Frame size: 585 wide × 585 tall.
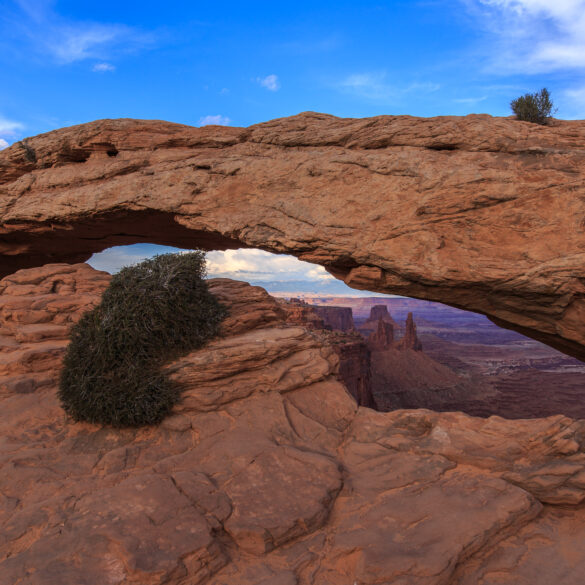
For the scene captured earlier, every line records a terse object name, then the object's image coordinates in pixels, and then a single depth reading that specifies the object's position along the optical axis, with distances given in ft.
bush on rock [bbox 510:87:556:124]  37.32
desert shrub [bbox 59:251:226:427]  25.66
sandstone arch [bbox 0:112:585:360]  30.89
